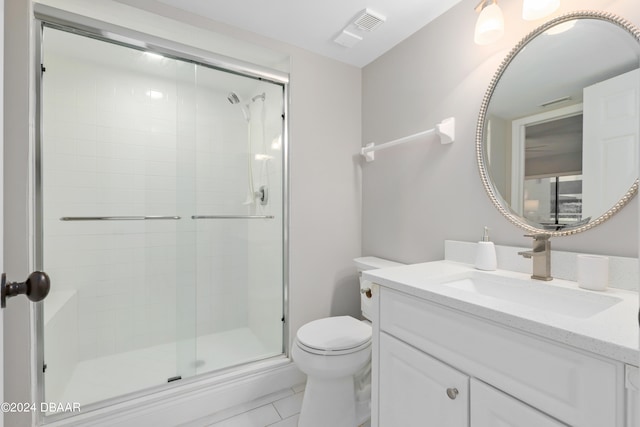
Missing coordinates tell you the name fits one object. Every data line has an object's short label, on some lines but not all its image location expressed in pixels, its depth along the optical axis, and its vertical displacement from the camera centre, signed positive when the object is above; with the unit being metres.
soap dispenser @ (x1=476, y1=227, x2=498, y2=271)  1.22 -0.20
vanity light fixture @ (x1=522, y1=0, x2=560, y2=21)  1.07 +0.76
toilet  1.36 -0.77
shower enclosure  1.72 -0.02
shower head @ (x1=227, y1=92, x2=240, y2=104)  1.95 +0.75
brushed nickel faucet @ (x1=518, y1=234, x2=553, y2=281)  1.06 -0.17
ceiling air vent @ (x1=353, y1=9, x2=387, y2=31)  1.53 +1.03
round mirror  0.97 +0.32
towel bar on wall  1.46 +0.40
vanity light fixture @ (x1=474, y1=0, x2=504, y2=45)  1.19 +0.77
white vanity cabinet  0.60 -0.42
